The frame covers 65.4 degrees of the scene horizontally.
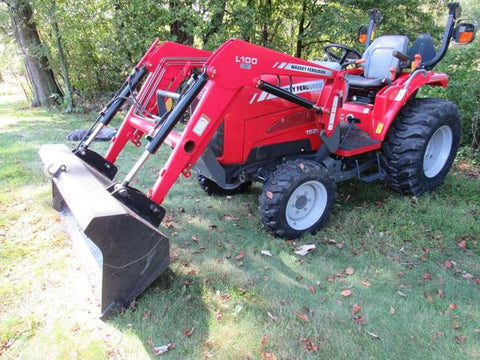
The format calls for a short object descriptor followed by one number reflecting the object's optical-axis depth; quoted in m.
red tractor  2.49
